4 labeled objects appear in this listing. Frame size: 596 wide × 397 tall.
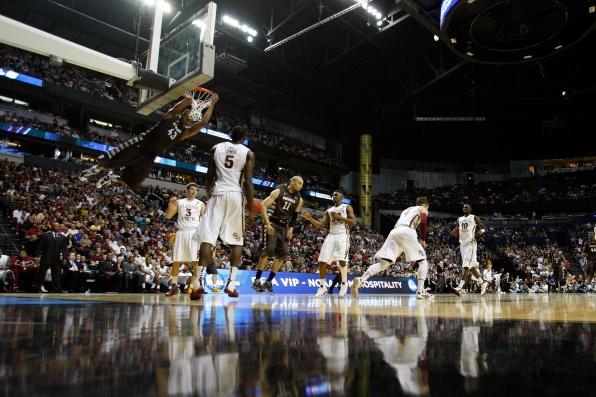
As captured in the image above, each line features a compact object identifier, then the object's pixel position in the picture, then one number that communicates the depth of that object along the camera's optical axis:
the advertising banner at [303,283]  13.18
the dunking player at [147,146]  8.41
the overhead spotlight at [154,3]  8.12
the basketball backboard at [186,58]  7.54
